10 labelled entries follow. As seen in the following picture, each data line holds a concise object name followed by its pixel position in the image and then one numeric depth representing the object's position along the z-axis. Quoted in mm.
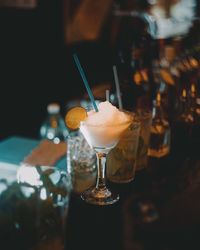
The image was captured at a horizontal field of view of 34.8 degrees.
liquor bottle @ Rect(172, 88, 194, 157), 1302
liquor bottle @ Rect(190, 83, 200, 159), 1299
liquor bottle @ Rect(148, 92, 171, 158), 1229
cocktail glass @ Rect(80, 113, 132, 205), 842
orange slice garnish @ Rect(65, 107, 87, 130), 863
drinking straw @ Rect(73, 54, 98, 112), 915
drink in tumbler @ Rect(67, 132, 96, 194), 1065
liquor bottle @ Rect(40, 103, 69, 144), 2719
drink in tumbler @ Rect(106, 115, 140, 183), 1007
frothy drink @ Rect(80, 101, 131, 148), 840
